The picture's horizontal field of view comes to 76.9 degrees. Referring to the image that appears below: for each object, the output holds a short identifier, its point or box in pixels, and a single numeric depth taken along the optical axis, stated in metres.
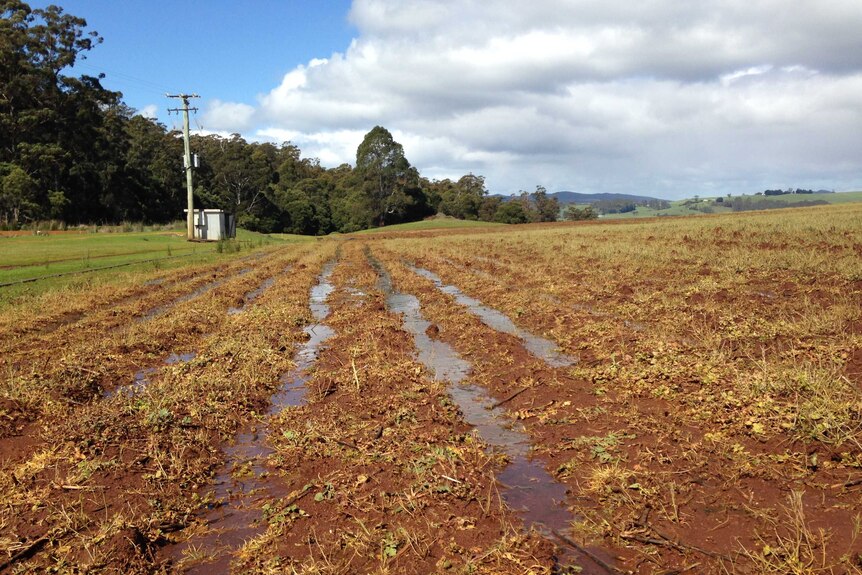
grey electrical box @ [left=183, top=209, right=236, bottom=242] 43.03
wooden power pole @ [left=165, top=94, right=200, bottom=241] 41.94
